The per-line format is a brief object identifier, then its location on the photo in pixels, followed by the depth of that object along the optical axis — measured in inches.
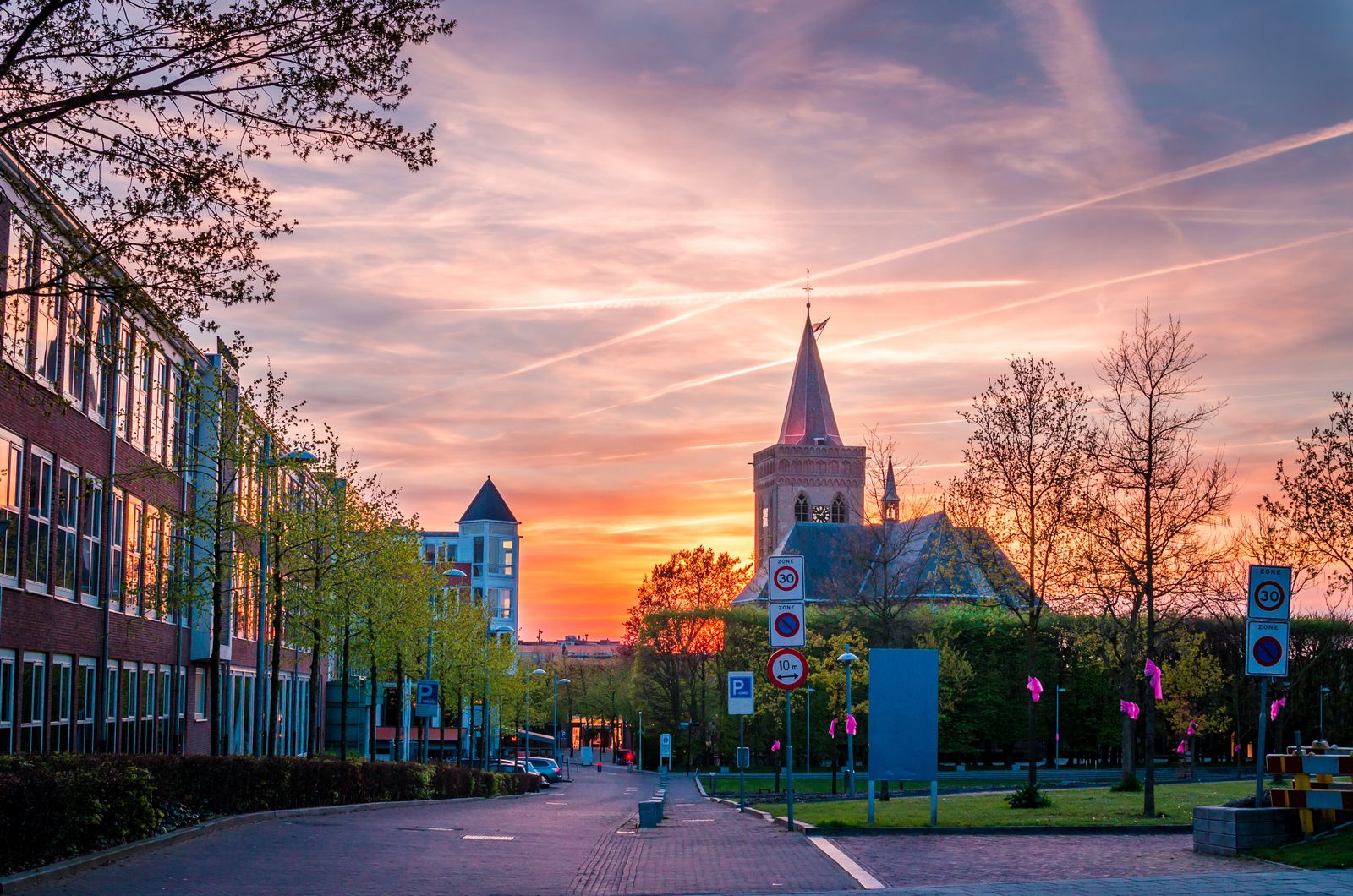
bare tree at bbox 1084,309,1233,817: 1097.4
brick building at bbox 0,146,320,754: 1045.8
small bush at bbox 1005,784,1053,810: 1174.3
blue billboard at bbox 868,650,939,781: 863.1
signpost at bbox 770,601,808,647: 895.1
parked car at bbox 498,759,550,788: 2860.2
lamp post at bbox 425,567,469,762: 2170.3
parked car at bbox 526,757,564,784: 3289.9
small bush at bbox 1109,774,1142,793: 1557.6
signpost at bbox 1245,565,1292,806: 668.7
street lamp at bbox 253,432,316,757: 1250.6
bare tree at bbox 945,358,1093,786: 1262.3
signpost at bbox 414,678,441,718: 1808.6
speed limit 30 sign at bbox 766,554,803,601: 913.5
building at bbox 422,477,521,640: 5654.5
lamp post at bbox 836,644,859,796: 1331.9
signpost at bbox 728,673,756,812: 1198.3
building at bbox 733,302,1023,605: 4758.9
